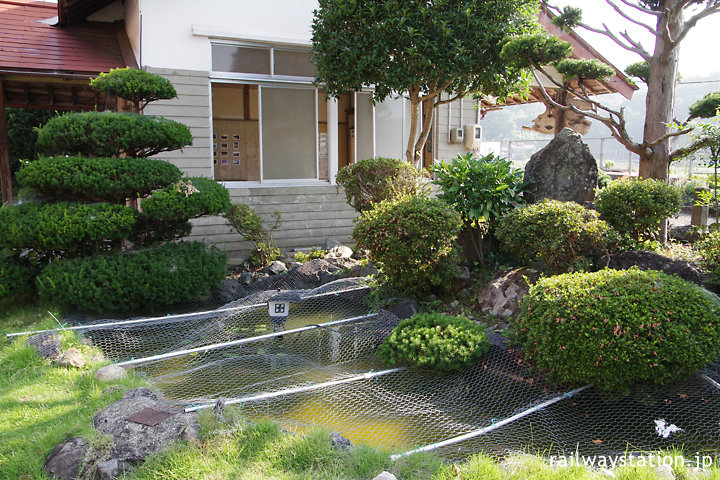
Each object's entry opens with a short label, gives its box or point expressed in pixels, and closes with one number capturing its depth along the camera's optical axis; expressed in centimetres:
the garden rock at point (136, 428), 302
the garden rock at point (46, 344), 443
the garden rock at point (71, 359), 429
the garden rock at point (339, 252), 839
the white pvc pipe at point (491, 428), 313
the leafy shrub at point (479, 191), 614
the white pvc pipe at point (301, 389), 357
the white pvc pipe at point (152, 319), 488
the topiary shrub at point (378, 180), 718
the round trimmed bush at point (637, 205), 551
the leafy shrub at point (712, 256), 482
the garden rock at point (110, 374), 404
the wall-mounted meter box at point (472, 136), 1104
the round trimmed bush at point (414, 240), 543
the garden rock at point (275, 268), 767
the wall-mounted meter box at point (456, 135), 1095
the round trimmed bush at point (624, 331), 350
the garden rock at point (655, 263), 501
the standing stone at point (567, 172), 633
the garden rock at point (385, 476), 270
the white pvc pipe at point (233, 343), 454
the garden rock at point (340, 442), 308
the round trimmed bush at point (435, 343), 424
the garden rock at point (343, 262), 760
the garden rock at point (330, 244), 883
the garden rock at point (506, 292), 529
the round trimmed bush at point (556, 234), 505
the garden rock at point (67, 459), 291
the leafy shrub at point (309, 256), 830
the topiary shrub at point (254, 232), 767
